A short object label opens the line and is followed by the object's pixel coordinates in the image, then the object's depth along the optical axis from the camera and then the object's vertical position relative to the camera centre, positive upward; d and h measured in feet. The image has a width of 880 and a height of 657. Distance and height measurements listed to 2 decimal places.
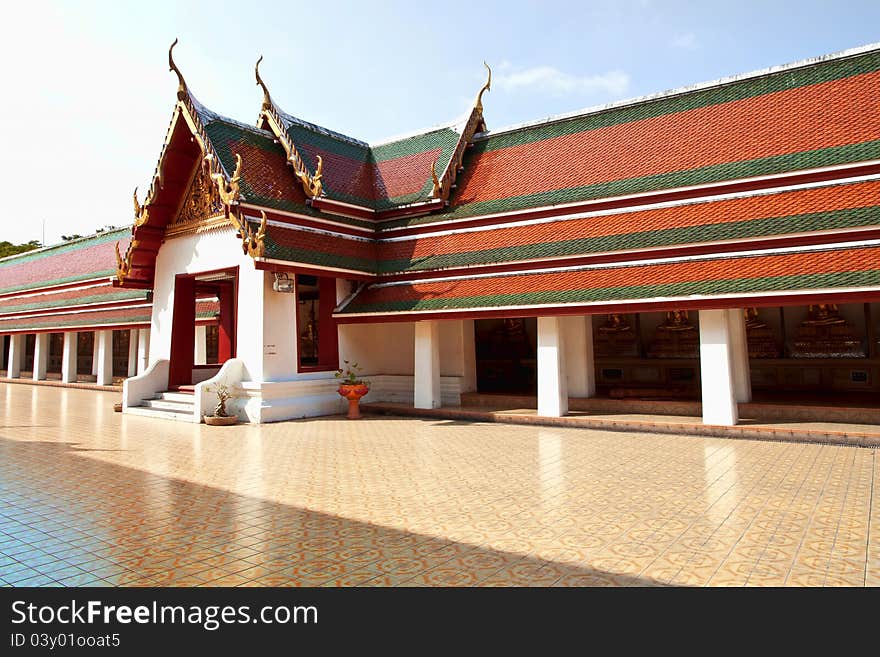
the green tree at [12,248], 133.90 +29.48
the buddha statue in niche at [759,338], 41.39 +1.48
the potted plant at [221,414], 33.68 -2.54
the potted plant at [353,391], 36.99 -1.52
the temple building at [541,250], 28.99 +6.84
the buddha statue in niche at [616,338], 46.21 +1.92
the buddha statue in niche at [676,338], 43.33 +1.70
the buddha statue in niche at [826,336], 38.29 +1.40
